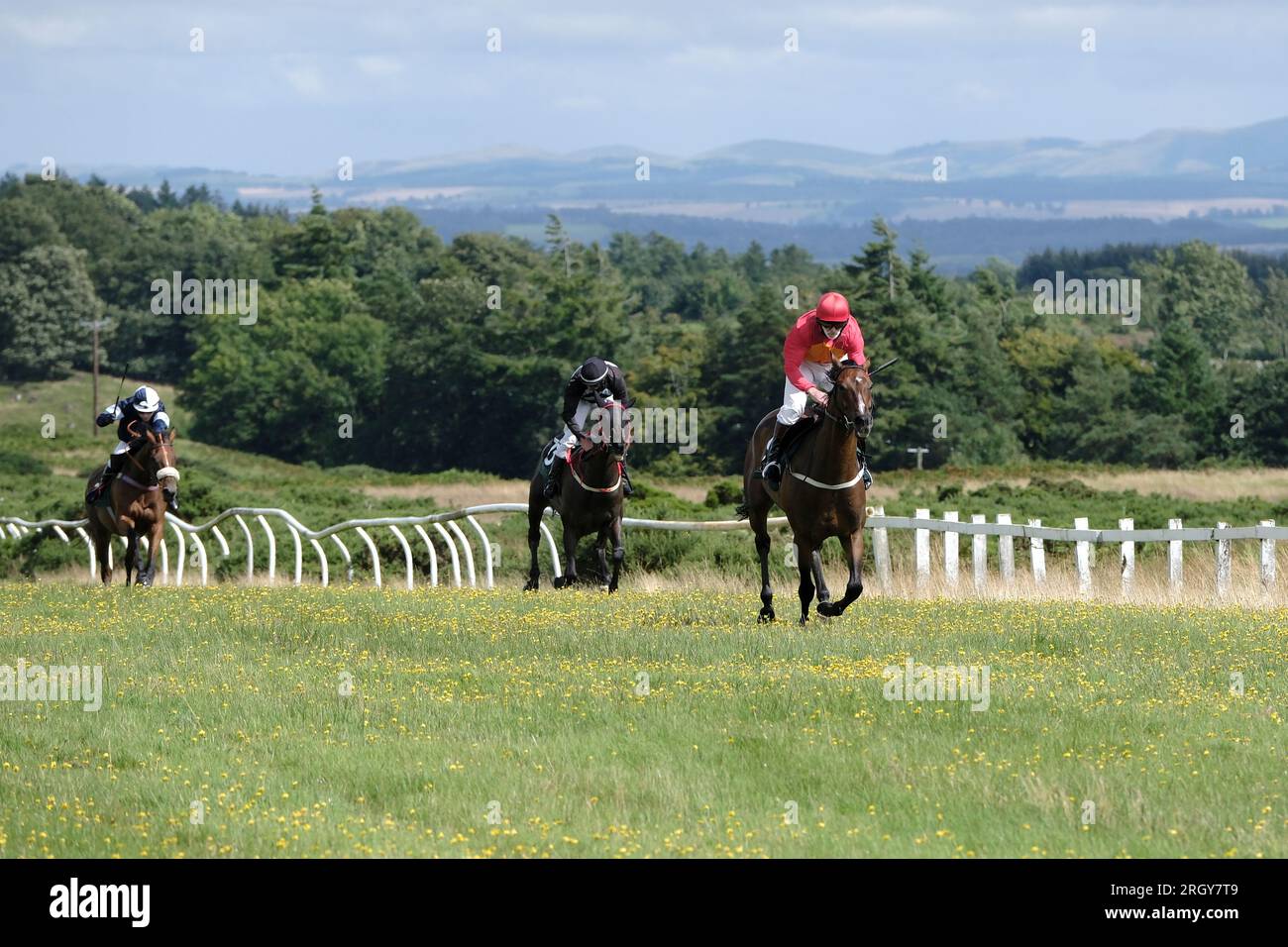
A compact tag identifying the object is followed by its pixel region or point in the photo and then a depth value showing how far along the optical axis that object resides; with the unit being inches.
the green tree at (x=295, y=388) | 4195.4
